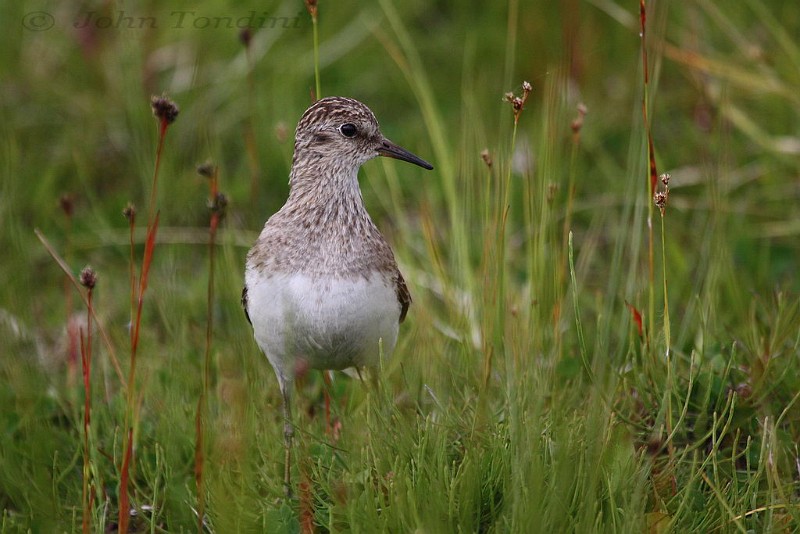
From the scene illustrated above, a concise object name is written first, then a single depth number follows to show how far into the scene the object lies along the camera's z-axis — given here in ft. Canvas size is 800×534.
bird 29.66
